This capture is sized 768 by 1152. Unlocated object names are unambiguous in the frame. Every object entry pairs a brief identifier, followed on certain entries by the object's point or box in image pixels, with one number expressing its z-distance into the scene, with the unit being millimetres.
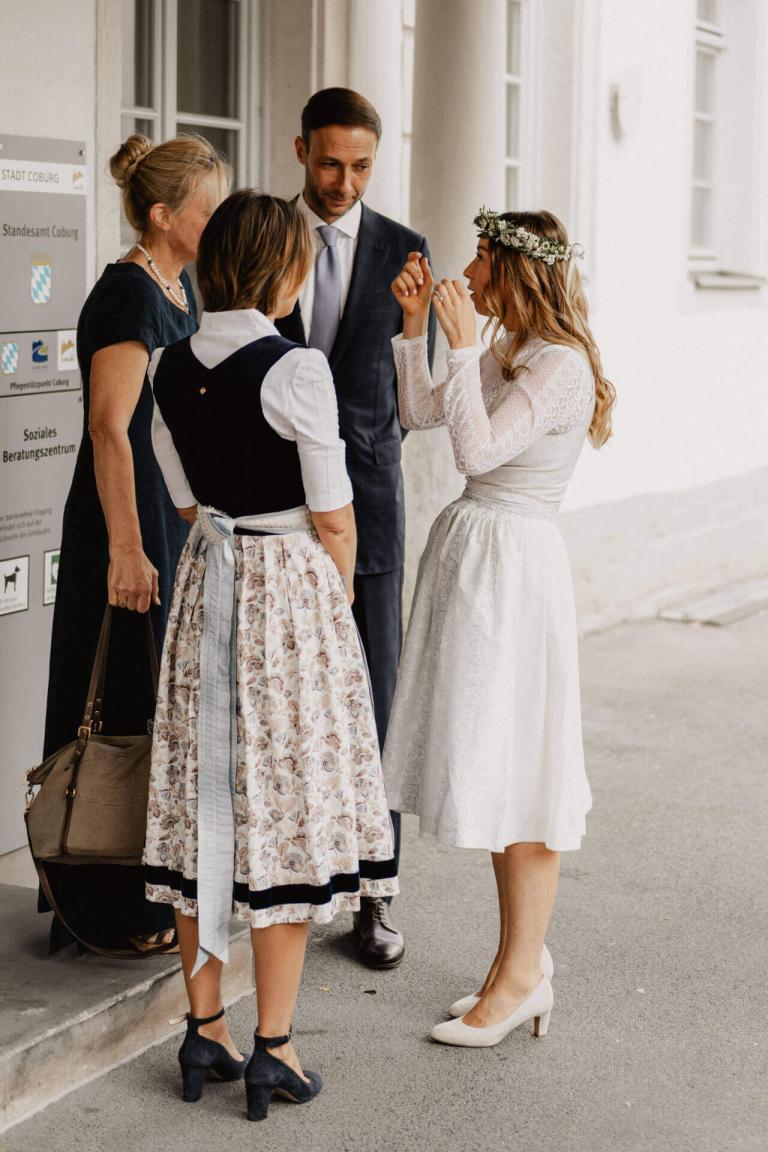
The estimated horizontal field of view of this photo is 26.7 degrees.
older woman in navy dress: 3570
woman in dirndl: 3070
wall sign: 4465
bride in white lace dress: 3504
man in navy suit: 4078
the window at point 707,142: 10195
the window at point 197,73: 5645
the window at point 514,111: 8406
